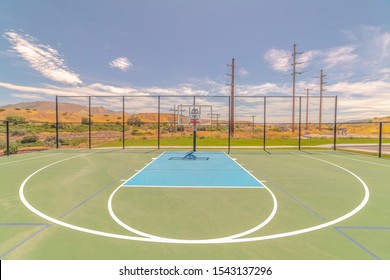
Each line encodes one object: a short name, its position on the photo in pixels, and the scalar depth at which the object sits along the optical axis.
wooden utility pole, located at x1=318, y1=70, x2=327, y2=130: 43.69
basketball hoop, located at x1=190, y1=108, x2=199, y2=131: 14.78
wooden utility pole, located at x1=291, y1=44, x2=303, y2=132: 33.25
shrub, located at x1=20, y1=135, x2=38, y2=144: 23.64
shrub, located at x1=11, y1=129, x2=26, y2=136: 33.45
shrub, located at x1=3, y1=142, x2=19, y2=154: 14.23
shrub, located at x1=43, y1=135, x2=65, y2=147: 21.92
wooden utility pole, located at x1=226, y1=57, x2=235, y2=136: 28.30
